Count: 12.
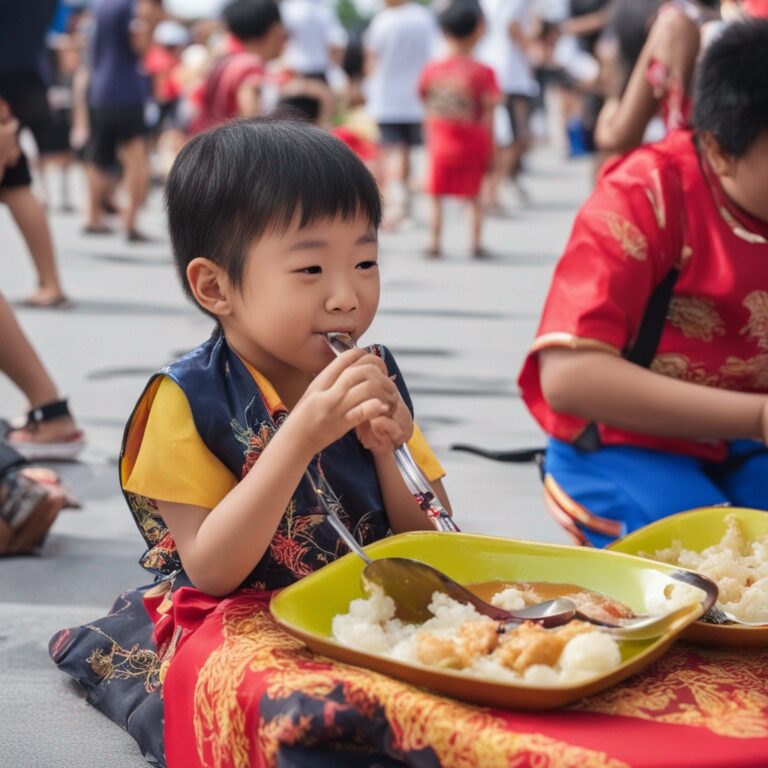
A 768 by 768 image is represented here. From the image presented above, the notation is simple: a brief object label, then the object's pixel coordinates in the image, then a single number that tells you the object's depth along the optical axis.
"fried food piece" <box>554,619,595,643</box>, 1.65
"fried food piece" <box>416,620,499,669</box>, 1.65
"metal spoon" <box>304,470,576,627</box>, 1.73
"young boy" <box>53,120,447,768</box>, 1.74
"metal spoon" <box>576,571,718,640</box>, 1.67
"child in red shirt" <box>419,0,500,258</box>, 7.37
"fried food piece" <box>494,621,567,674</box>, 1.64
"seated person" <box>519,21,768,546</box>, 2.04
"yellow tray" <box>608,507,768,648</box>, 1.92
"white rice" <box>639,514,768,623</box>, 1.78
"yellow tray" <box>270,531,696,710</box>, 1.62
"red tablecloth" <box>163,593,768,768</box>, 1.60
